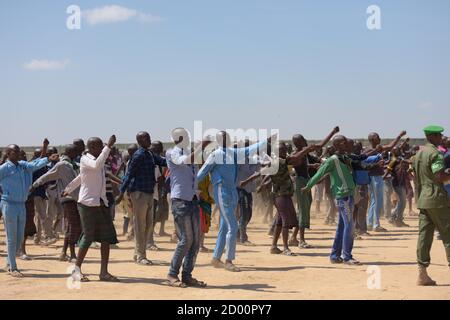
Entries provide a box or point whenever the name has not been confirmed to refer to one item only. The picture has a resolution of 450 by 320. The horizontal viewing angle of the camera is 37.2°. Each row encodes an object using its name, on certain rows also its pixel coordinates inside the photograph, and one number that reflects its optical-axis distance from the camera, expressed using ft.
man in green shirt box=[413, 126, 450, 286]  27.66
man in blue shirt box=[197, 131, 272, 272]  31.83
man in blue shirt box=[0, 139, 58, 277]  31.65
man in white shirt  29.14
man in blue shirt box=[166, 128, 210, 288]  28.07
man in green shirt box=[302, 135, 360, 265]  34.27
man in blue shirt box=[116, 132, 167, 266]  34.88
